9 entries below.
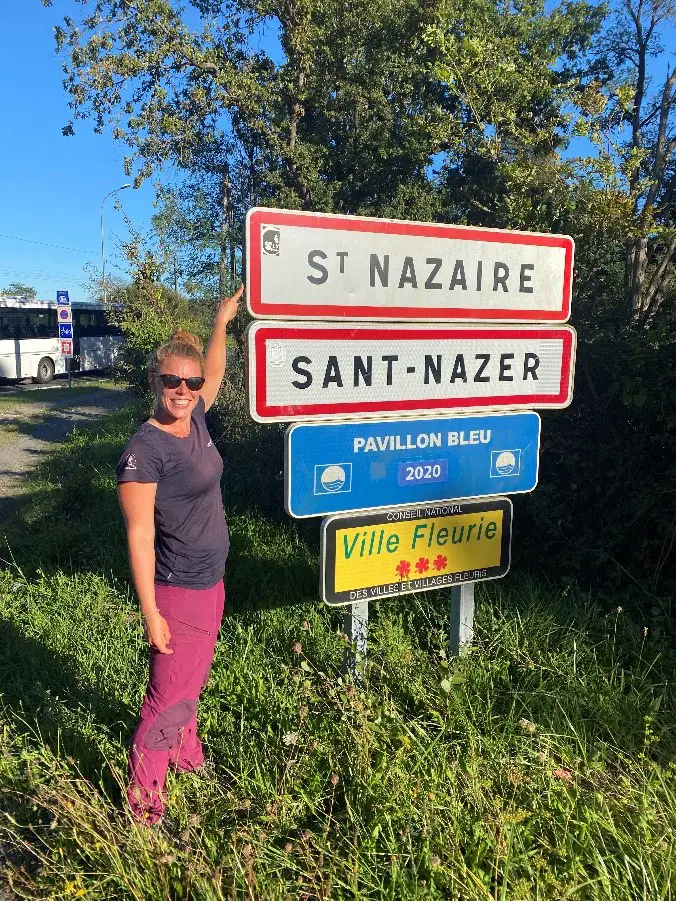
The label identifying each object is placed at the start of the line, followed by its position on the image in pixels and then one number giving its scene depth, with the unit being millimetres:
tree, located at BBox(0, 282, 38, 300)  75475
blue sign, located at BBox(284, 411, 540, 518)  2430
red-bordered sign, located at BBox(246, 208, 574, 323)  2289
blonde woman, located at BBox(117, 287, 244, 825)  2148
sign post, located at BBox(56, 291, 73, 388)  18281
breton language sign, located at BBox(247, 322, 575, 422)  2334
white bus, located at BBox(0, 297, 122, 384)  21469
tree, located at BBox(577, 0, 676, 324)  4301
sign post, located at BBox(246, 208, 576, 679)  2352
